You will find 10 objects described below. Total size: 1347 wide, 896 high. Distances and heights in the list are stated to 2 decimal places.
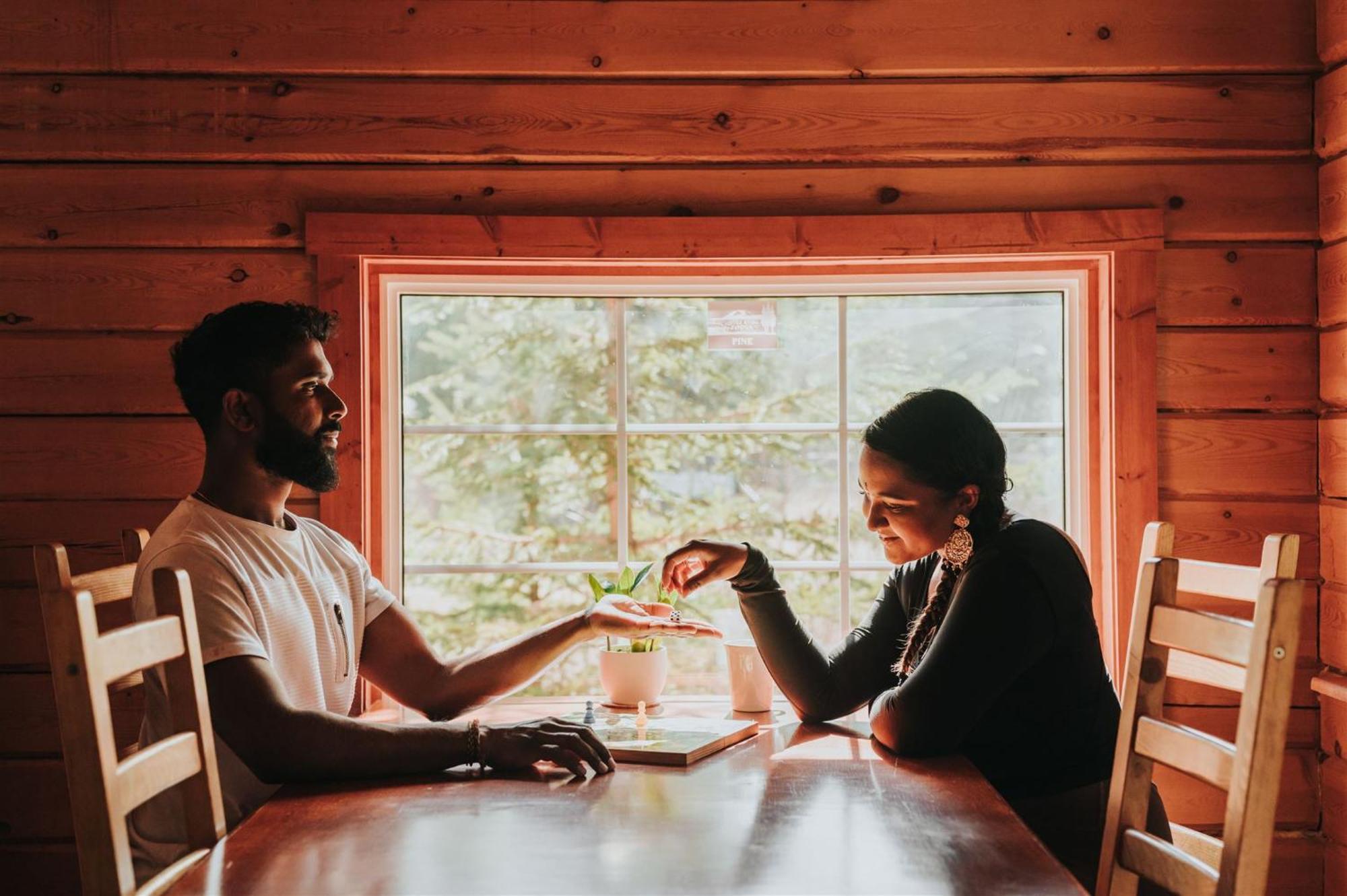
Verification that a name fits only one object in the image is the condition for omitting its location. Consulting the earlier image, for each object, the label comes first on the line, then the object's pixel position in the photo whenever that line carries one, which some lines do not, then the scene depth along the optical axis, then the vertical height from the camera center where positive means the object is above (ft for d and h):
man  5.87 -1.16
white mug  7.78 -1.75
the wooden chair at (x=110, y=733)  4.44 -1.27
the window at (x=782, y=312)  8.40 +0.97
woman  6.18 -1.23
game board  6.20 -1.82
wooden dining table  4.38 -1.79
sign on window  9.09 +0.94
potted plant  7.80 -1.68
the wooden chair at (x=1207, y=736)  4.50 -1.36
